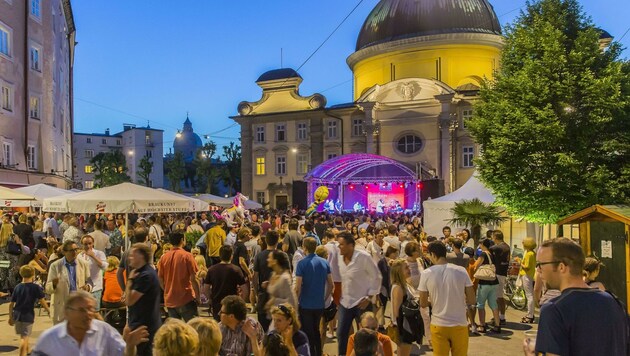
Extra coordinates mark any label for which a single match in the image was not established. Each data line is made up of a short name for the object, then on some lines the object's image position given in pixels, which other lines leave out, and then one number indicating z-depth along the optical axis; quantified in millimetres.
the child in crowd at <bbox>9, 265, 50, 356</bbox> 7777
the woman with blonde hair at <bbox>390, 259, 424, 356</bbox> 7051
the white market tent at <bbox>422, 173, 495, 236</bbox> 19891
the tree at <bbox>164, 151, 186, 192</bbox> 72688
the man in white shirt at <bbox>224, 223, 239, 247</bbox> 13078
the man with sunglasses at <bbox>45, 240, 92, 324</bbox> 8172
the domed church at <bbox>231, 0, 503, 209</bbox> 40094
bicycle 12219
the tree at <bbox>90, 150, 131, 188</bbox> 63344
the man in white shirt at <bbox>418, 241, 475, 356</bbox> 6277
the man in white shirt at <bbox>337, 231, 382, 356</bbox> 7445
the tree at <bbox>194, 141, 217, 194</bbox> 64375
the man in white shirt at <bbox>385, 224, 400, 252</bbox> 12914
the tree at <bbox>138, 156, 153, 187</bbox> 70000
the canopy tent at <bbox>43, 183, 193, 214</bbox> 12266
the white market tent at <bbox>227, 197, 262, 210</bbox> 29641
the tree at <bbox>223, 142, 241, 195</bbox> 69688
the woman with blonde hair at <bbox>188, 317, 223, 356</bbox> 3996
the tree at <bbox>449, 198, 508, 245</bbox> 17984
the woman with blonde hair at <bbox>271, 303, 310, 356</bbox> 5305
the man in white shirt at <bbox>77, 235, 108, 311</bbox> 8891
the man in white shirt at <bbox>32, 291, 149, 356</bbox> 4105
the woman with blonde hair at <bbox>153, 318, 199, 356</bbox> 3676
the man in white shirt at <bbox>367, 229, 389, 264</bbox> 11555
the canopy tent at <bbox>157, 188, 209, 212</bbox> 14098
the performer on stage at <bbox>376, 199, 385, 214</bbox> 40391
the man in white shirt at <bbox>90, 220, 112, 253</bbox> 12438
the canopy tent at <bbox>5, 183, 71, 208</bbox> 16266
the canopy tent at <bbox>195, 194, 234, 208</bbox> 26902
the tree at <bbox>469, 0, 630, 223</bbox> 14430
